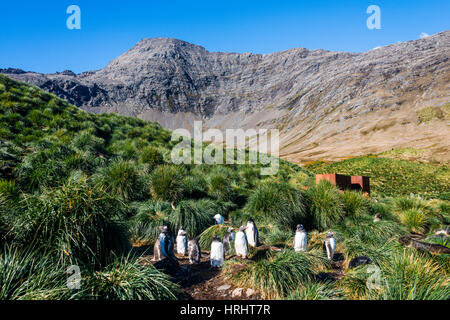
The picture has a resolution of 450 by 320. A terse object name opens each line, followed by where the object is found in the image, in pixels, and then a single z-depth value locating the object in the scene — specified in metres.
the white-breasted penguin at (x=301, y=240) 6.50
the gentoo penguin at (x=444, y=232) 8.06
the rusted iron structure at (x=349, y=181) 15.22
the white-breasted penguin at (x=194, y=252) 5.96
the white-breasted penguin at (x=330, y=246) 6.57
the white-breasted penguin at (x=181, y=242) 6.63
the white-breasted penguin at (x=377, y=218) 9.90
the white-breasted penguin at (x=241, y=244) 5.82
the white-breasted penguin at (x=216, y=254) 5.60
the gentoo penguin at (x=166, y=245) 5.63
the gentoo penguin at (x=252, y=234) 6.80
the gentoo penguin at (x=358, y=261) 5.24
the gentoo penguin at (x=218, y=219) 8.34
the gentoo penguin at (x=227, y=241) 6.75
